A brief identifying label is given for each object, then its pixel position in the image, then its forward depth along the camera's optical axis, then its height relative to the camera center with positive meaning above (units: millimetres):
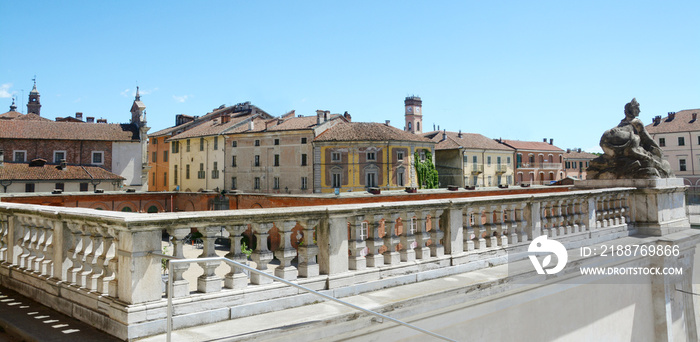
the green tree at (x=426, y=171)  50719 +1780
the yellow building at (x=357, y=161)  48500 +2909
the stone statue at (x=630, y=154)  9406 +664
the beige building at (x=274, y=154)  49594 +3976
